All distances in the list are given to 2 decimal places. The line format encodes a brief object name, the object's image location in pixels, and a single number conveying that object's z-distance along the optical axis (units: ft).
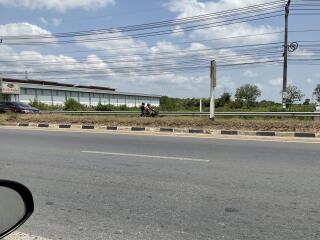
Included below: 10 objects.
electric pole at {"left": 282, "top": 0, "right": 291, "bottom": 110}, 64.87
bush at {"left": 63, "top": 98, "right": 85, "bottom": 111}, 116.39
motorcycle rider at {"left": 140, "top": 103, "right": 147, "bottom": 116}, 57.59
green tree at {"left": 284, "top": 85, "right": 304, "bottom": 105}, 136.26
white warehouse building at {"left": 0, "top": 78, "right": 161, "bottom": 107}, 125.20
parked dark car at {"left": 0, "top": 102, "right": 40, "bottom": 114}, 69.96
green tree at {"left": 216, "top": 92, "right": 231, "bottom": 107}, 146.67
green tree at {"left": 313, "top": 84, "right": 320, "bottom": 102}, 140.06
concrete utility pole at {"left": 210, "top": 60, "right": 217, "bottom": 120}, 38.06
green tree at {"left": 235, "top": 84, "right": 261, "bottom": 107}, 166.14
